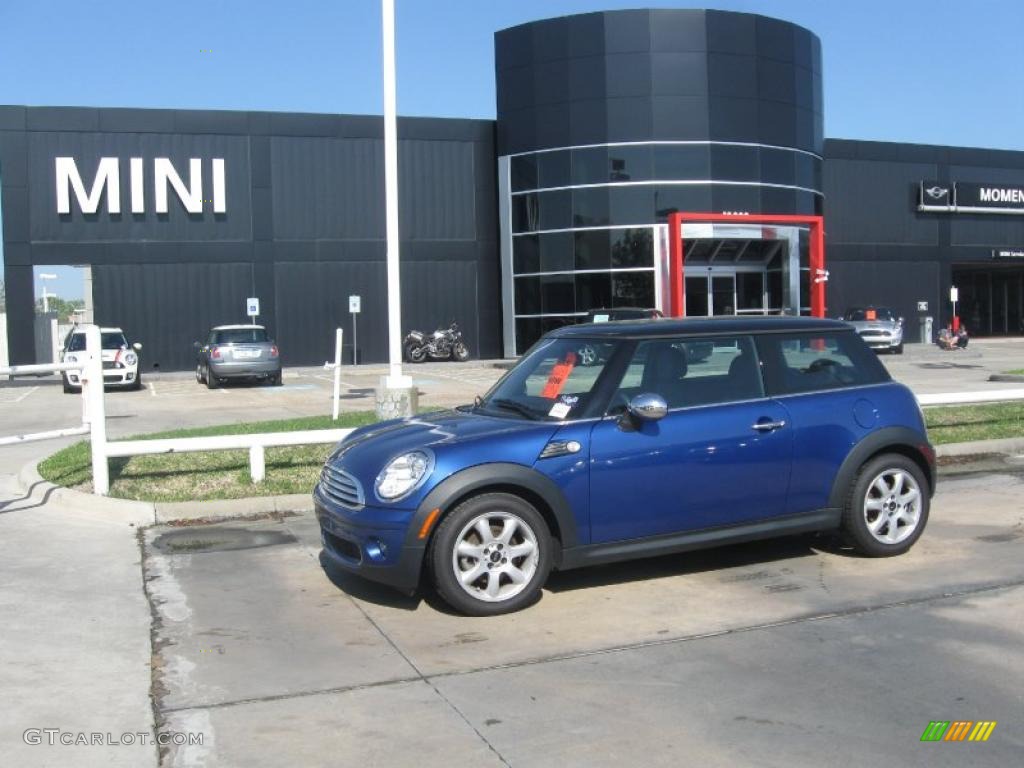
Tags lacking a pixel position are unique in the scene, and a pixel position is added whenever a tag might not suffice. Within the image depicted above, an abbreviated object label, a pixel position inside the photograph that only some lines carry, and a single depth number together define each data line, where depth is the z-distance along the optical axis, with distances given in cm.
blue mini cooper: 598
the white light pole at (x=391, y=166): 1310
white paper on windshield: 635
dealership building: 3372
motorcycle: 3644
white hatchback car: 2464
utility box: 4366
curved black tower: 3362
